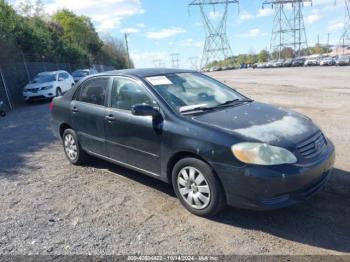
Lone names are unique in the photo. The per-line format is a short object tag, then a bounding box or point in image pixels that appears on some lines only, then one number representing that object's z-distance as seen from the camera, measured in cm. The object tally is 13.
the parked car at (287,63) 6925
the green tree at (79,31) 4650
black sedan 346
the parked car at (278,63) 7182
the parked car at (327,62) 5812
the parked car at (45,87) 1745
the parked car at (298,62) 6712
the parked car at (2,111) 1369
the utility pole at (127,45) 6381
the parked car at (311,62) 6272
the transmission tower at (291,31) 8406
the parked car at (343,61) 5316
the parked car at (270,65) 7525
